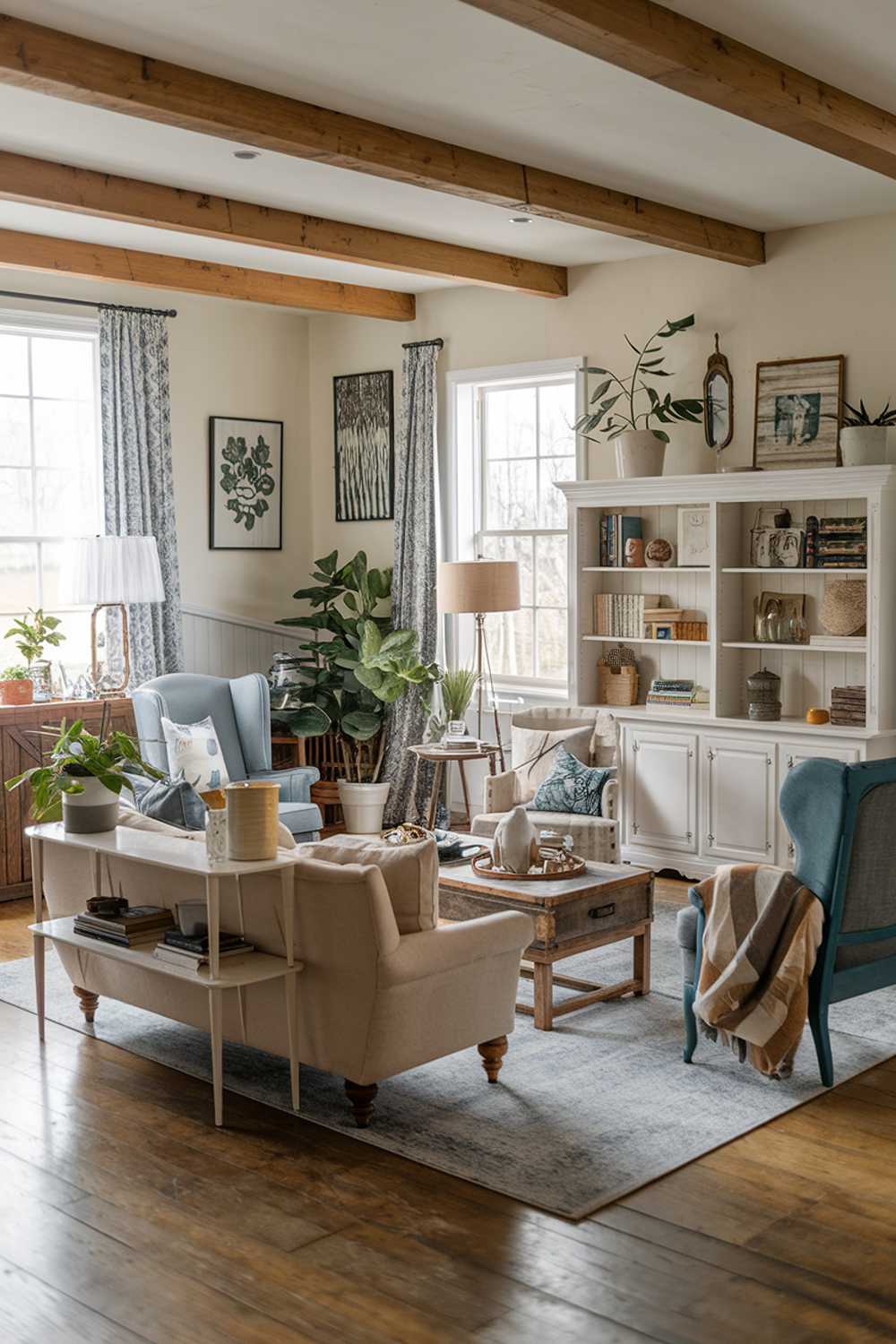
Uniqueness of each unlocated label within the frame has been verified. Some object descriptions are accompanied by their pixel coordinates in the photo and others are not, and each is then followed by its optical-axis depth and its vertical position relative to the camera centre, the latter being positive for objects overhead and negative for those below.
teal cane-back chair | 4.27 -0.91
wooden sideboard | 6.96 -0.95
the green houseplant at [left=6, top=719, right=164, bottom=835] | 4.64 -0.68
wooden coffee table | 4.84 -1.21
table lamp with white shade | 7.24 +0.00
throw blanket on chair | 4.29 -1.21
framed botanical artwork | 8.66 +0.54
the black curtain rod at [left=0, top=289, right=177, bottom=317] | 7.52 +1.47
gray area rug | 3.80 -1.60
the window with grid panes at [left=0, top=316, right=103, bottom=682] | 7.63 +0.59
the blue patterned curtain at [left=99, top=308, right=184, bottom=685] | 7.85 +0.65
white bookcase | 6.47 -0.52
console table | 4.00 -1.08
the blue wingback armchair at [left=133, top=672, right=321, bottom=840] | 7.32 -0.75
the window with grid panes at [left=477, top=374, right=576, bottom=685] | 8.12 +0.33
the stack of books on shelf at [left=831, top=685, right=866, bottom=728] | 6.54 -0.65
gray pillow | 5.06 -0.84
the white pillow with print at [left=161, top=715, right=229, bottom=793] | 6.90 -0.90
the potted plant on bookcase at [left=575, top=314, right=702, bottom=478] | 7.23 +0.79
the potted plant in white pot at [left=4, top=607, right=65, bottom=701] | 7.30 -0.36
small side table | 7.37 -0.98
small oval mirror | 7.18 +0.82
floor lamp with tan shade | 7.45 -0.10
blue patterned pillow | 6.59 -1.04
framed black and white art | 8.86 +0.77
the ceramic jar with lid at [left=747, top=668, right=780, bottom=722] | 6.87 -0.64
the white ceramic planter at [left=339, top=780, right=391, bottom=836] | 8.41 -1.40
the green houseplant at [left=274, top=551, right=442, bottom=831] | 8.17 -0.62
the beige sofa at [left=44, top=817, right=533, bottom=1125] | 3.94 -1.16
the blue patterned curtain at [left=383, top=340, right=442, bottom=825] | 8.50 +0.15
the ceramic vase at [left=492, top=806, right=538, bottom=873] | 5.14 -0.99
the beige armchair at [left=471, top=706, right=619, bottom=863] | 6.66 -0.91
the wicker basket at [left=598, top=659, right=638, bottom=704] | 7.57 -0.63
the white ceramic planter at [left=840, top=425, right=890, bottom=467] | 6.42 +0.54
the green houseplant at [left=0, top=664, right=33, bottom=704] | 7.09 -0.56
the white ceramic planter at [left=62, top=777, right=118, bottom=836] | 4.63 -0.77
